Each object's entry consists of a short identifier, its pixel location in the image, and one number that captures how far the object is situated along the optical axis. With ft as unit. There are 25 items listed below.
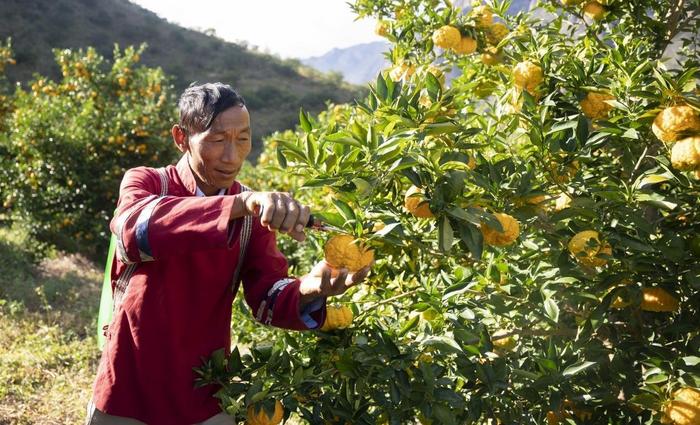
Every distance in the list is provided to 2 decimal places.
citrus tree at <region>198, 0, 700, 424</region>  3.84
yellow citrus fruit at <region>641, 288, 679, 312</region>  4.36
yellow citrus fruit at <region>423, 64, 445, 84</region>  5.71
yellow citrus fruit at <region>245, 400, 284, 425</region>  4.36
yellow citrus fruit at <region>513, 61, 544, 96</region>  4.74
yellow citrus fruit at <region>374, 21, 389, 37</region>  7.09
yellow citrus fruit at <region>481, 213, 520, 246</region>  3.94
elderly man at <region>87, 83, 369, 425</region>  4.22
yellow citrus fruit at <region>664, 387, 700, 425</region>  3.93
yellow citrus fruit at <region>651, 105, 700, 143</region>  3.85
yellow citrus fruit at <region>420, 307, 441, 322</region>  4.68
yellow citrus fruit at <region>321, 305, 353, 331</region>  4.65
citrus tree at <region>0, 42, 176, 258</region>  19.15
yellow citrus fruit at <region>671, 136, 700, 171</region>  3.74
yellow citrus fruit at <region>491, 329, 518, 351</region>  5.08
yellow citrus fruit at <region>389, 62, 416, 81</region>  6.40
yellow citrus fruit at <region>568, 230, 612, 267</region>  4.10
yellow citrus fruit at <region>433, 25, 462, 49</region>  6.08
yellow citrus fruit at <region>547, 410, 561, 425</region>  5.01
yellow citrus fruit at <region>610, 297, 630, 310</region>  4.50
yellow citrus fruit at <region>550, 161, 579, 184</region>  4.72
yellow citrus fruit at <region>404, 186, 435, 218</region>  3.64
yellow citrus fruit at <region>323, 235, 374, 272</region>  3.72
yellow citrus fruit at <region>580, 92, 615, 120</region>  4.51
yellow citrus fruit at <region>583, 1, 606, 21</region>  6.12
